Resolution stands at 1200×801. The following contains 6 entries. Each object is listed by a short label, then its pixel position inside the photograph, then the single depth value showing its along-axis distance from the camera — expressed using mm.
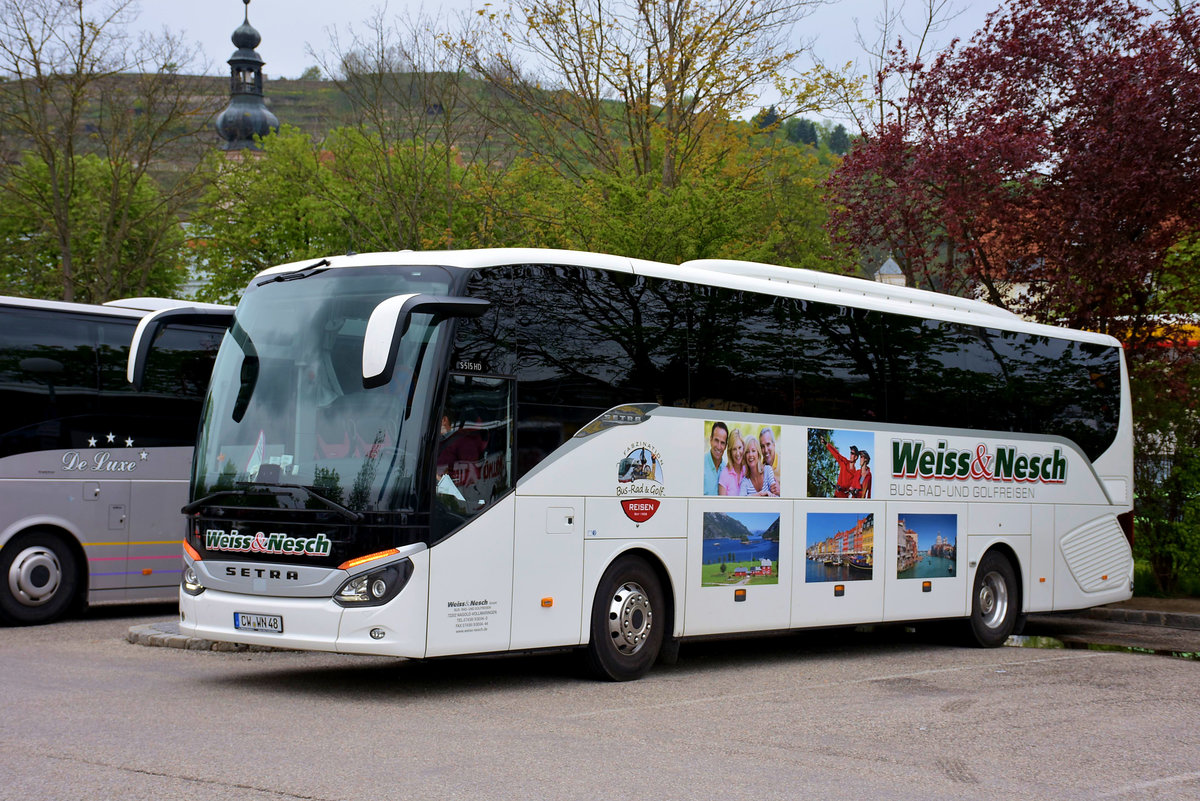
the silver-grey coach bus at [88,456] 14992
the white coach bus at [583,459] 10055
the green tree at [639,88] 26625
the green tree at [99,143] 29234
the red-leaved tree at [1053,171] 18672
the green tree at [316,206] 30953
